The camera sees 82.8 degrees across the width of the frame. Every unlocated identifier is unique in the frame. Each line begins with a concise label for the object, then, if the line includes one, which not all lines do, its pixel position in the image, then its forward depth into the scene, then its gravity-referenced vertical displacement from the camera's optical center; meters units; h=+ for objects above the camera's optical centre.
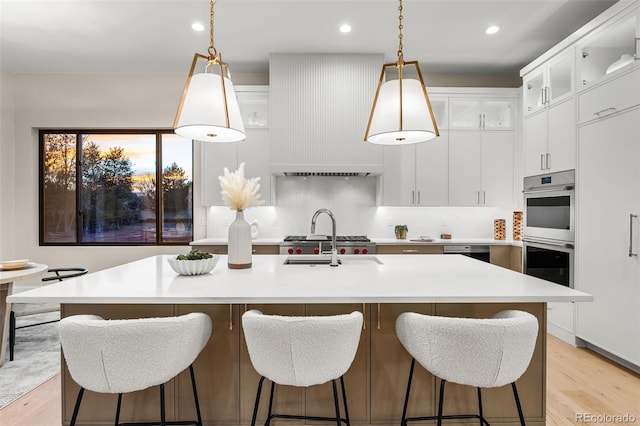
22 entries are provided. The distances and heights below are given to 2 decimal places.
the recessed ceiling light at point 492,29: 3.48 +1.76
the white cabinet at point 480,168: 4.36 +0.52
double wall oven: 3.23 -0.15
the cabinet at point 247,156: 4.29 +0.63
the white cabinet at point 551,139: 3.21 +0.69
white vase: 2.15 -0.21
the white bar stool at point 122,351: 1.33 -0.53
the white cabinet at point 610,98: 2.59 +0.87
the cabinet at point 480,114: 4.39 +1.20
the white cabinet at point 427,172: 4.35 +0.46
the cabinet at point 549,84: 3.31 +1.26
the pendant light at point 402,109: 1.81 +0.51
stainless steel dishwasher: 4.10 -0.45
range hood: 4.14 +0.47
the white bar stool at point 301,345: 1.35 -0.51
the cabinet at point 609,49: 2.68 +1.33
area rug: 2.48 -1.22
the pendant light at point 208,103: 1.75 +0.52
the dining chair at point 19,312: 2.93 -0.87
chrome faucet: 2.25 -0.25
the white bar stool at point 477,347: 1.35 -0.52
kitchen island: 1.83 -0.84
